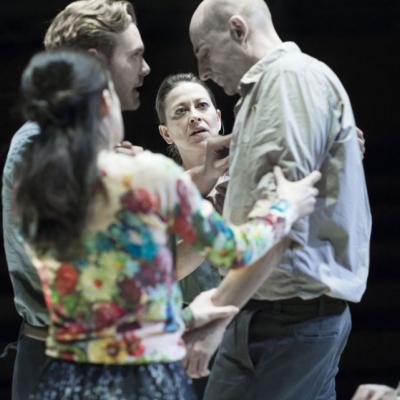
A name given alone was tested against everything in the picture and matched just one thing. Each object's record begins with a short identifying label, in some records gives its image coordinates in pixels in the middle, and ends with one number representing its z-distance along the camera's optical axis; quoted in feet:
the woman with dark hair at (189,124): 22.49
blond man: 17.51
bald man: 15.93
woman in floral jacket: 13.12
